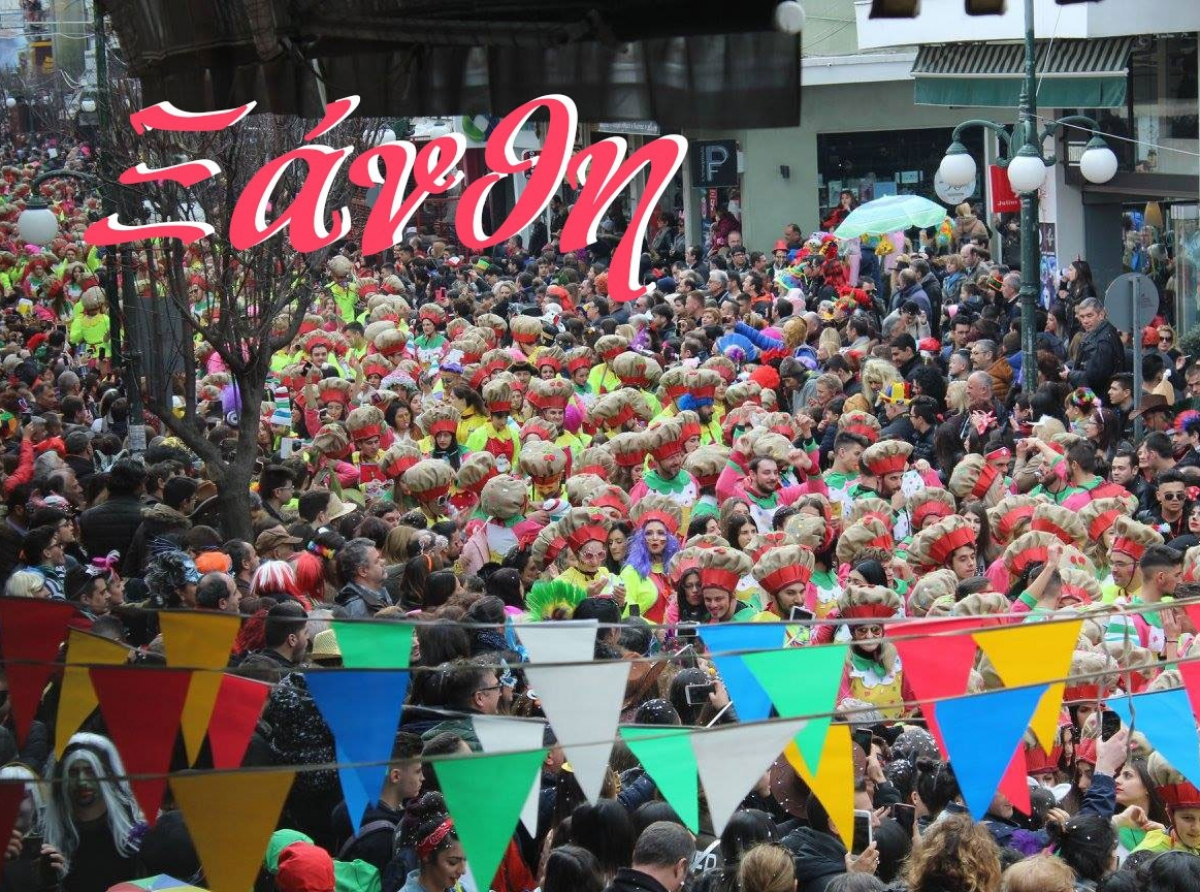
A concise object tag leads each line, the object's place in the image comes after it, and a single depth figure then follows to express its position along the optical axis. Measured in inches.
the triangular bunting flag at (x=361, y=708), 485.4
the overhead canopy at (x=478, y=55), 613.3
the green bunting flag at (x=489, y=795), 437.7
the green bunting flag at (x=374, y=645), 545.3
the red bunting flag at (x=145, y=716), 487.5
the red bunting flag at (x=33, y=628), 577.3
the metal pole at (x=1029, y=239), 1288.8
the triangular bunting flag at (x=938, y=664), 510.3
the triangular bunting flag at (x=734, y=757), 438.6
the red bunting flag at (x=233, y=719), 508.1
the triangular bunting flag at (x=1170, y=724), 485.4
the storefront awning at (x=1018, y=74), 1654.8
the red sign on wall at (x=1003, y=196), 2048.5
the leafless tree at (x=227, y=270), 1073.5
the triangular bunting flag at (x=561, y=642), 505.7
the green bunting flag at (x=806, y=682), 486.9
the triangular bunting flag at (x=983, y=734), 458.9
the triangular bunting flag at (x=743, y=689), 522.9
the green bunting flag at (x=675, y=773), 466.9
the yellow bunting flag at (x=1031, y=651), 477.4
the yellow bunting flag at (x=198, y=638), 546.6
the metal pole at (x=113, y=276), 1117.7
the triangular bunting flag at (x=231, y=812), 437.1
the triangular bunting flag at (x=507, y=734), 456.1
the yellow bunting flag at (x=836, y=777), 490.9
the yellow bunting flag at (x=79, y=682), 539.5
